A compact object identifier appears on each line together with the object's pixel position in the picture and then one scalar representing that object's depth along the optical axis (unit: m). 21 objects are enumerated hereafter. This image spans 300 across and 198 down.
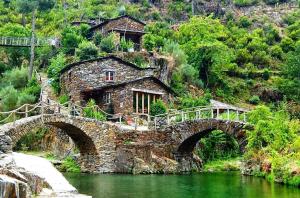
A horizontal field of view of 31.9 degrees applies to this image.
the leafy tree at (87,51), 49.56
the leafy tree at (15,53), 58.47
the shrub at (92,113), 36.66
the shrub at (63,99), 43.70
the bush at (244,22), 75.06
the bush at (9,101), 43.62
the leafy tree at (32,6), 51.59
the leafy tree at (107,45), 52.22
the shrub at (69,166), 34.91
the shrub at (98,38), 54.43
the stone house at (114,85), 41.47
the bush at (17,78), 50.88
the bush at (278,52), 65.44
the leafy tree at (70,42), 53.97
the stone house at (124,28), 55.09
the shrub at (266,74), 59.61
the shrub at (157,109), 41.57
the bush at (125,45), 52.91
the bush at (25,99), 43.25
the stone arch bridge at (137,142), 33.06
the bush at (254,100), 54.94
